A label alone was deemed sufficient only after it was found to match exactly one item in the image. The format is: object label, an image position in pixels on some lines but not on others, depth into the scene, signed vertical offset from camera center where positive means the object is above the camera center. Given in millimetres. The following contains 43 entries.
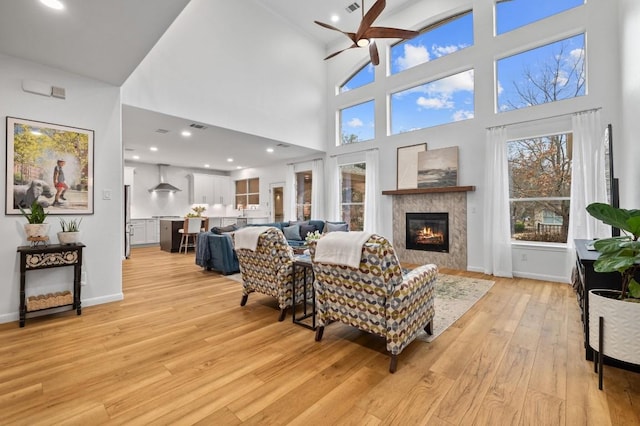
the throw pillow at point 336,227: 6750 -289
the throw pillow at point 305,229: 6916 -357
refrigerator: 6539 -139
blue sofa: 5109 -697
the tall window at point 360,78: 7004 +3440
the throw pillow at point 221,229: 5640 -287
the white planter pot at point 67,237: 3086 -231
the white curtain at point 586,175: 4078 +569
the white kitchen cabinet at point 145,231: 8766 -500
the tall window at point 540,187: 4578 +452
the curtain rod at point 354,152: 6756 +1569
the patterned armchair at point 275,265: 2943 -529
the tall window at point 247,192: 10250 +848
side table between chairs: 2807 -776
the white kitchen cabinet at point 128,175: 8289 +1212
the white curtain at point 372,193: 6660 +506
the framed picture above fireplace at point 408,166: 6004 +1057
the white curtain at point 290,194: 8680 +642
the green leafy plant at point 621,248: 1669 -209
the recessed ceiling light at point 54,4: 2110 +1590
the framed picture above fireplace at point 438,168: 5523 +935
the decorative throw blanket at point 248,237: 2984 -235
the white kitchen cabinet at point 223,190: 10508 +934
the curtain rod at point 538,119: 4196 +1544
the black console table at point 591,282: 2139 -518
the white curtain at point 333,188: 7559 +714
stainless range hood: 9062 +970
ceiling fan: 3648 +2548
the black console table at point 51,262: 2846 -486
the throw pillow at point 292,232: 6762 -410
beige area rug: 2879 -1082
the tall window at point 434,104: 5547 +2321
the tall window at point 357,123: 7035 +2341
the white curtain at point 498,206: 4879 +141
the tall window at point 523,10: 4578 +3436
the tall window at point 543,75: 4453 +2321
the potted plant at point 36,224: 2920 -84
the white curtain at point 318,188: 7941 +738
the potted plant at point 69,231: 3092 -173
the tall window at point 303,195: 8578 +609
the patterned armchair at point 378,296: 1990 -620
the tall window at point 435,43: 5578 +3585
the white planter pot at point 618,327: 1702 -702
